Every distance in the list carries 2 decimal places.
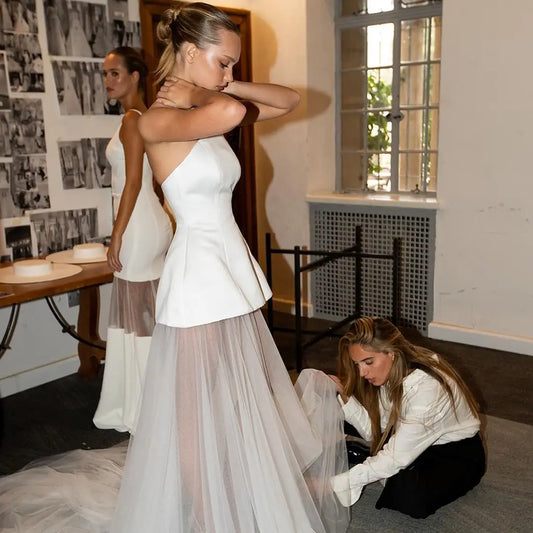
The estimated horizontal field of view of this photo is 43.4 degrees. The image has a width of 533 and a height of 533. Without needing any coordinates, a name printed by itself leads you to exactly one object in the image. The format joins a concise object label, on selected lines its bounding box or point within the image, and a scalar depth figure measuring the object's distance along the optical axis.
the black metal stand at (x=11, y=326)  3.04
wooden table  2.68
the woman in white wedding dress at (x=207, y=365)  1.65
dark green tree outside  4.34
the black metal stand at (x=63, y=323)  3.24
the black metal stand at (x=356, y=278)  3.31
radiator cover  3.98
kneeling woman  2.07
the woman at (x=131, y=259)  2.69
